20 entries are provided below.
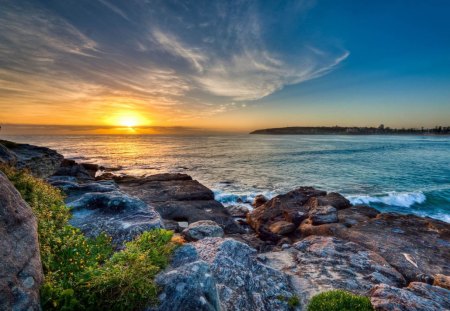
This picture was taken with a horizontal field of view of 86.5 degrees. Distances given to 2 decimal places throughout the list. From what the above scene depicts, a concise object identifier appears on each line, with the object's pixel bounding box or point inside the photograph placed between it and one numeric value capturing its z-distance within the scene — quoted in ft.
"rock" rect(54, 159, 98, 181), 101.64
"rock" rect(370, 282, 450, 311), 20.94
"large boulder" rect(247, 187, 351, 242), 57.25
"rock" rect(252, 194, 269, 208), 86.58
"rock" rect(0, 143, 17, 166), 60.49
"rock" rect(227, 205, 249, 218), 75.05
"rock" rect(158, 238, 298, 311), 16.98
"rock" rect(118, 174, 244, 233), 61.57
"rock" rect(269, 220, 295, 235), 56.44
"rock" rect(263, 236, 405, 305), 27.48
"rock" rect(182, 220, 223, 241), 35.63
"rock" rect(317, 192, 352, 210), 69.36
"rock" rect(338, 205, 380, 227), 56.54
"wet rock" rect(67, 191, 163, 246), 28.55
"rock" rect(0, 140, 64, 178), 77.56
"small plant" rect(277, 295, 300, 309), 23.24
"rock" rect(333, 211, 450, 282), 37.09
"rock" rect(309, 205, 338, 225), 55.62
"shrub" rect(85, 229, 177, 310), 15.29
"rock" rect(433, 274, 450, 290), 28.69
